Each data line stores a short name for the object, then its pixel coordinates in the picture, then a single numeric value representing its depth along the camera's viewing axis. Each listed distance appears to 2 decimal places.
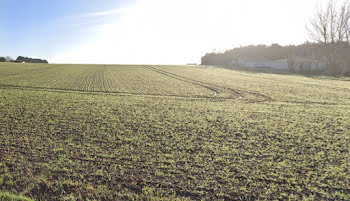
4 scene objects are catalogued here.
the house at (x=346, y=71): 39.44
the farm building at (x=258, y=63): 53.72
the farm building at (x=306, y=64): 46.44
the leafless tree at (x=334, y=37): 39.22
